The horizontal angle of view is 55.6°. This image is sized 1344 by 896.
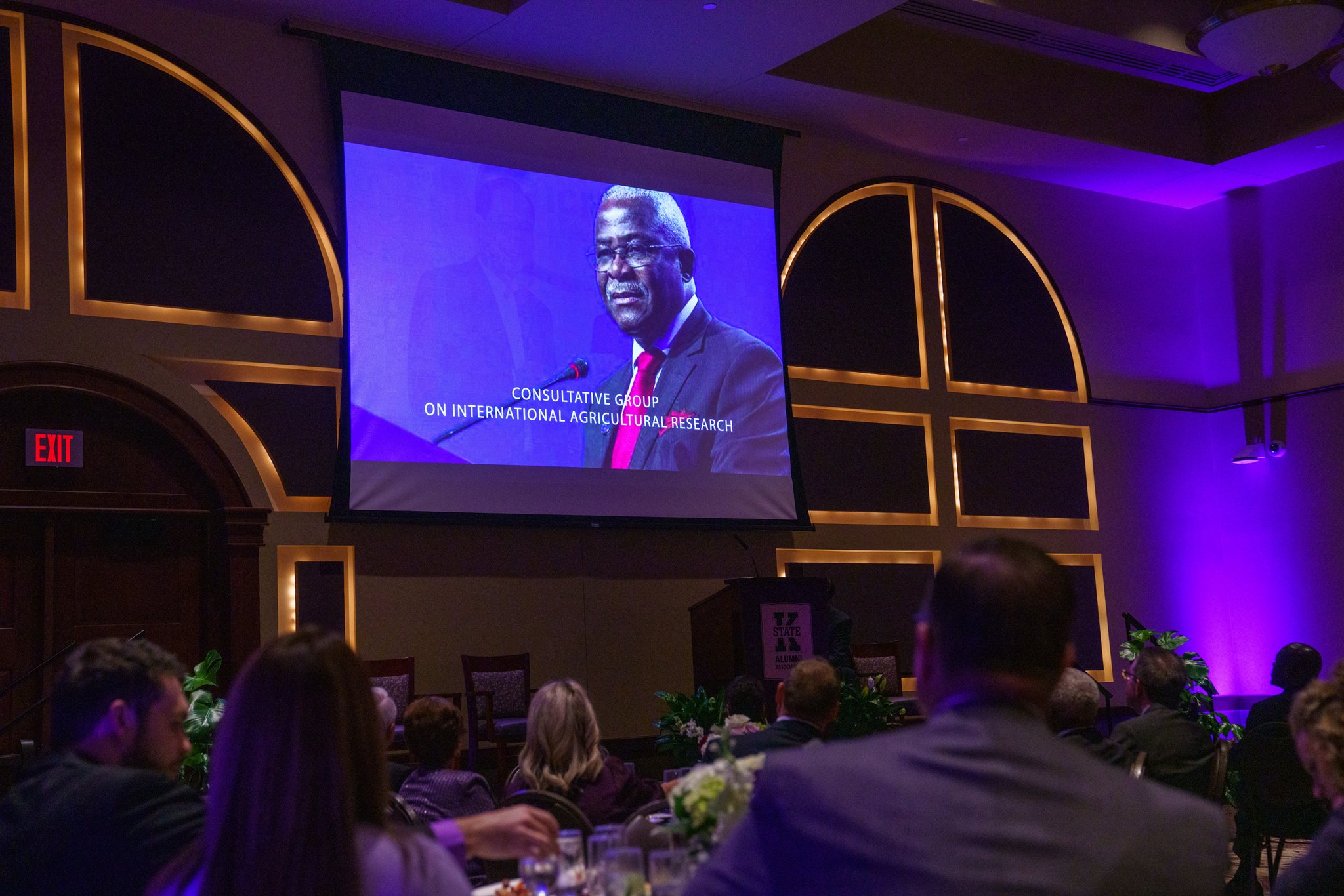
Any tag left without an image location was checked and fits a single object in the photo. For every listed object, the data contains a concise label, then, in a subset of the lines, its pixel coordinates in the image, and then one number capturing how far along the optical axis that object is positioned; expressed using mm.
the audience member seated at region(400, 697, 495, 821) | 3746
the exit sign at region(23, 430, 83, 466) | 6230
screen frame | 7090
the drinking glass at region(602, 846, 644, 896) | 2320
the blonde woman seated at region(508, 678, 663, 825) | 3797
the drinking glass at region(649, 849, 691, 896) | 2338
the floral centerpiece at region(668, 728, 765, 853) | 2256
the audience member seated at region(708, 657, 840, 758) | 3648
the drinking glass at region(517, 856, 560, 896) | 2281
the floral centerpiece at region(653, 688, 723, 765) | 5035
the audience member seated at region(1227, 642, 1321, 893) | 5102
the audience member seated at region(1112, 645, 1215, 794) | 4457
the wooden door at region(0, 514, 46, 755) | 6191
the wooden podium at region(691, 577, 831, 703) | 7047
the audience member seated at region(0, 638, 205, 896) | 1948
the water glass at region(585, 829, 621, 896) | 2443
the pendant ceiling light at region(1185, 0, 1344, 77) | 7781
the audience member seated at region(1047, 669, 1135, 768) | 4391
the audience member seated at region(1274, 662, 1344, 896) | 2023
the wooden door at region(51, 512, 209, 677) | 6379
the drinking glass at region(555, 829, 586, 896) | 2475
